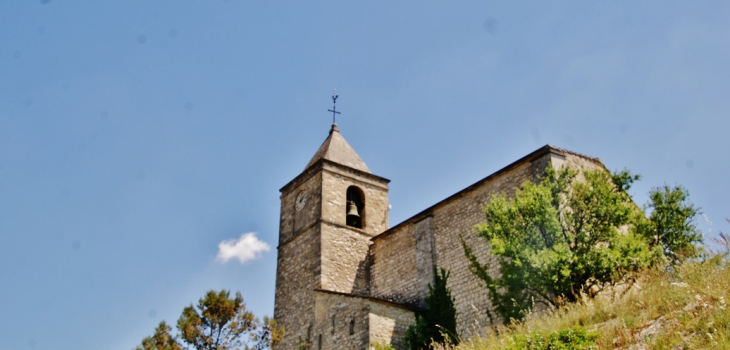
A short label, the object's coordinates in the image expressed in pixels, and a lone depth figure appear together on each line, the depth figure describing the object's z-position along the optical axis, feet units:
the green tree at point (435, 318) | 64.80
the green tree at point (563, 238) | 51.06
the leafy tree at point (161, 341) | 56.75
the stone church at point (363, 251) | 65.31
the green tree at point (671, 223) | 60.44
